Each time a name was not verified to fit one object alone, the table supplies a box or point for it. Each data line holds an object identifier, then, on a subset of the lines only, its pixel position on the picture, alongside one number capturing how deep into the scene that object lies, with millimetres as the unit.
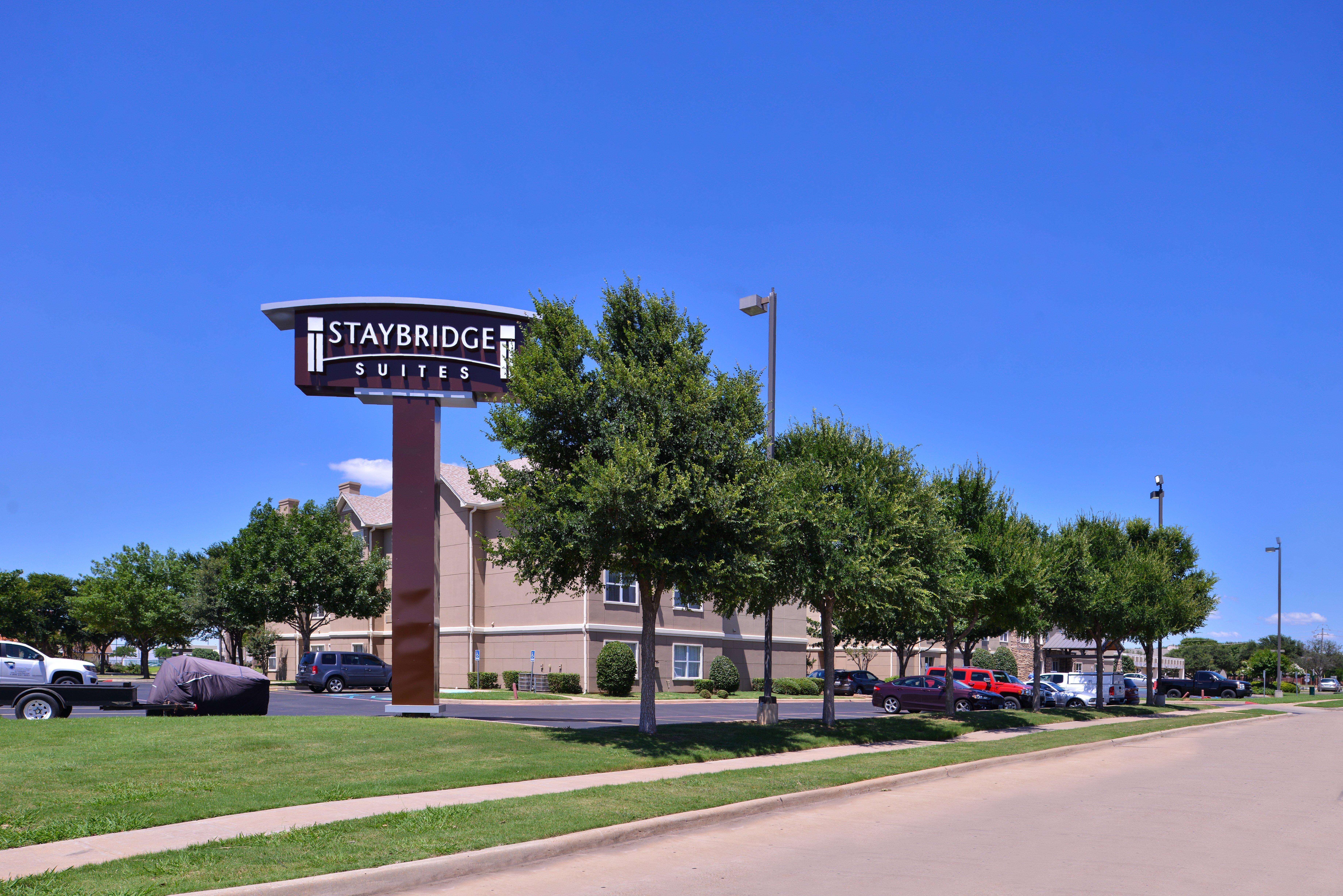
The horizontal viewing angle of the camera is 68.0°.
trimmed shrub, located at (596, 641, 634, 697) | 38875
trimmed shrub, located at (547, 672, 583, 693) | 39094
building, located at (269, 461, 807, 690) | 40406
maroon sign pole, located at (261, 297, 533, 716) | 21219
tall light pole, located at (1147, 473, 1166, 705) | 44094
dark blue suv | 38719
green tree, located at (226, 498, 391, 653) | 44125
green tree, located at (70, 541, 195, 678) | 57062
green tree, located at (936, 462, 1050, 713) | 27797
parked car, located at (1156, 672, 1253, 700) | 58219
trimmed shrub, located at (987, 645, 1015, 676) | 66062
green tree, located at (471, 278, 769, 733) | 17156
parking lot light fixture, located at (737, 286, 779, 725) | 22406
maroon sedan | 34312
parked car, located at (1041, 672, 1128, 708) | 43469
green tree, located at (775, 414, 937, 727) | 21172
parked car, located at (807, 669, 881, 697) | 49000
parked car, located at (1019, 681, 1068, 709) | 41906
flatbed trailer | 19375
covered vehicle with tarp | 19531
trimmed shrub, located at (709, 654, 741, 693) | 43594
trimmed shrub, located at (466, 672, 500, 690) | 42000
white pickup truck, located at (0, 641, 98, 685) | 22188
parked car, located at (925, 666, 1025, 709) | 39000
